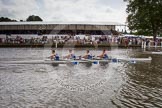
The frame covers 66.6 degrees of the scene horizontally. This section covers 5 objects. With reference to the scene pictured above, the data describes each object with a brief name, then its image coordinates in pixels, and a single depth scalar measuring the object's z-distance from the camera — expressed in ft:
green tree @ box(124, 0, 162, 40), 93.56
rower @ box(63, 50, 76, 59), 49.22
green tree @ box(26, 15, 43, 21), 192.60
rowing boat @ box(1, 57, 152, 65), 46.22
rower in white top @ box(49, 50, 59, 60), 47.64
